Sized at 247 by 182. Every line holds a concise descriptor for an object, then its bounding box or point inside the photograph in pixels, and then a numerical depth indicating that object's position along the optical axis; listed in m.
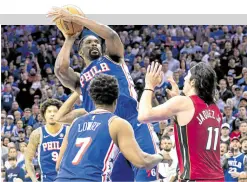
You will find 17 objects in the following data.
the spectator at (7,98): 15.74
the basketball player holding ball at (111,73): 7.20
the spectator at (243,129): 11.76
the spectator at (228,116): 12.90
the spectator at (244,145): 10.34
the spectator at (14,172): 11.67
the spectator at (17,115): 14.71
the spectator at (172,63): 15.68
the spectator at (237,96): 13.69
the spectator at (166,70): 15.35
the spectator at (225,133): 11.00
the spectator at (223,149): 10.53
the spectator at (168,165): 9.96
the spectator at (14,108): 15.28
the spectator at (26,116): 14.49
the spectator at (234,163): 10.36
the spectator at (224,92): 13.95
